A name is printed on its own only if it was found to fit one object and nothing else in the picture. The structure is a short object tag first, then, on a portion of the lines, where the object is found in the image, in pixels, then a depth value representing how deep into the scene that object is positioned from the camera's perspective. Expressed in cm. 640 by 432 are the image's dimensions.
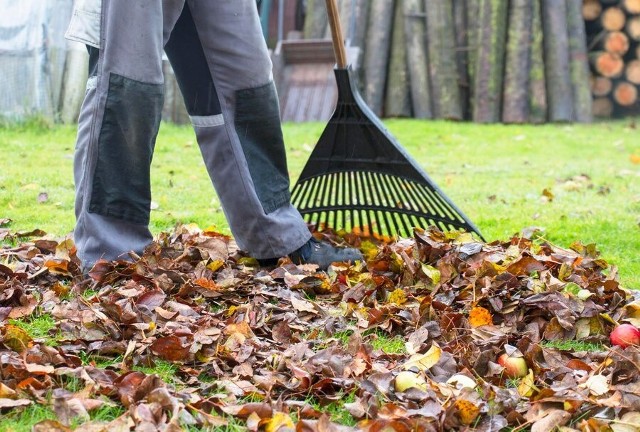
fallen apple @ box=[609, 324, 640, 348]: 257
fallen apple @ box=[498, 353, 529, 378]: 232
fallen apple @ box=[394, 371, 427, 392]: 215
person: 295
